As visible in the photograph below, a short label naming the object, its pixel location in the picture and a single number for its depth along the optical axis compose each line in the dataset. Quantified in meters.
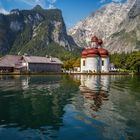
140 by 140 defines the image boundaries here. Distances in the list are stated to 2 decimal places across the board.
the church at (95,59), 73.92
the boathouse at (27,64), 71.17
